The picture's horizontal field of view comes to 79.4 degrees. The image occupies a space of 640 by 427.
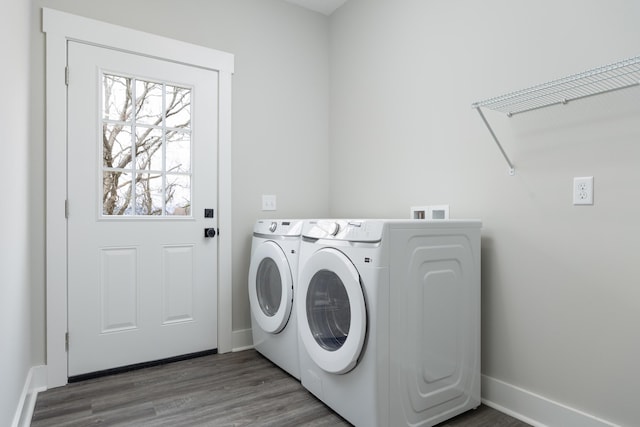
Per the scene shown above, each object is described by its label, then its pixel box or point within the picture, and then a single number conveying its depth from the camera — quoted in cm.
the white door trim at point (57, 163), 206
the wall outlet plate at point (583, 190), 154
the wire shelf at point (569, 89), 137
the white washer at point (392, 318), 151
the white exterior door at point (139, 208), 215
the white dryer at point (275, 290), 211
